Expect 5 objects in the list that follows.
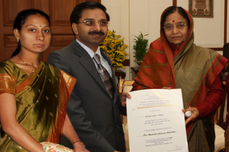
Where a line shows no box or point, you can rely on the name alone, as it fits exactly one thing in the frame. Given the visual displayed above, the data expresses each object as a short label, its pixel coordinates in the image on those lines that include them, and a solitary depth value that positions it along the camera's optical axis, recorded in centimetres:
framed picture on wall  518
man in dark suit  134
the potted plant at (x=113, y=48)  411
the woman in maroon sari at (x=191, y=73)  161
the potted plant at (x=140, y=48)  466
